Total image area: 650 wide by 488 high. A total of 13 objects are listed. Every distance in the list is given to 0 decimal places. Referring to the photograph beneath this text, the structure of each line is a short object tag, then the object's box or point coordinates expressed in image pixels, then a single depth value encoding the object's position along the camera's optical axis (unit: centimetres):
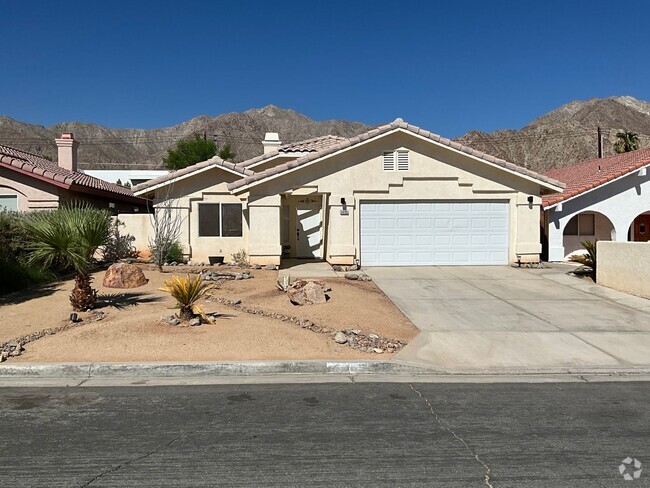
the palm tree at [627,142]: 4262
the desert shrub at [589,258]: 1599
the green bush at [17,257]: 1353
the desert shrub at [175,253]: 1836
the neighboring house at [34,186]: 1777
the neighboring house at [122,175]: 5075
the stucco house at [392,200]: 1789
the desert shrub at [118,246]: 1905
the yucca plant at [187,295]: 975
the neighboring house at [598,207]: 2050
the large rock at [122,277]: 1380
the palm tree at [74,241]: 1048
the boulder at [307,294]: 1166
